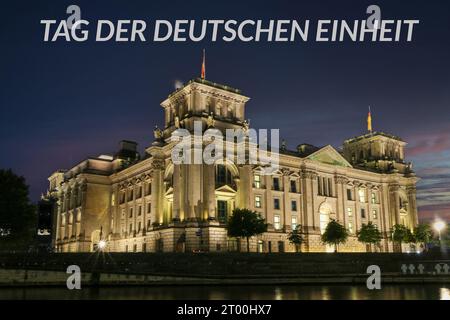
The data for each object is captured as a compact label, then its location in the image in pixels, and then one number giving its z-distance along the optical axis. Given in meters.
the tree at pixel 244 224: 62.94
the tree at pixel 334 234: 75.00
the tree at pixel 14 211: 54.69
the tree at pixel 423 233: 89.75
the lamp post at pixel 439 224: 63.33
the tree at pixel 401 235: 87.69
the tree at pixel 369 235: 82.12
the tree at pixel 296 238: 72.81
